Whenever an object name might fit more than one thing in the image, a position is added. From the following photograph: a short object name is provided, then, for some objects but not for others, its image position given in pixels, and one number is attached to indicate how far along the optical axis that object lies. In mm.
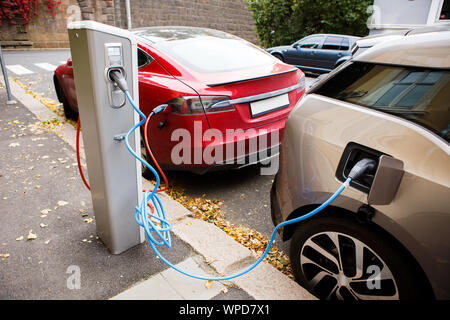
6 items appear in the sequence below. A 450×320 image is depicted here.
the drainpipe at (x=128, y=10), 20453
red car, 3037
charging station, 1922
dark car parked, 10594
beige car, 1495
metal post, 6286
